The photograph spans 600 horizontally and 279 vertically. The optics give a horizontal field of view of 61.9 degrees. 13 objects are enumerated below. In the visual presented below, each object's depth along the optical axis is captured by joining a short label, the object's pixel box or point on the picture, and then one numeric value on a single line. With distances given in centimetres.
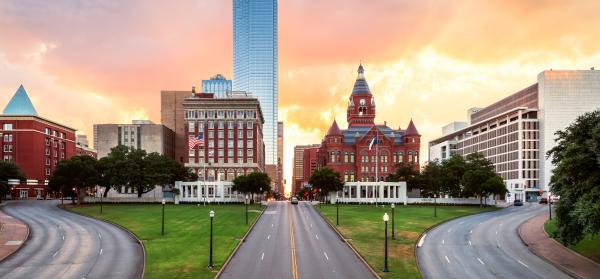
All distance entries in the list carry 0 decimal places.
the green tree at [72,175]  10700
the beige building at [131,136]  18038
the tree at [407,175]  13700
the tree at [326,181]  11994
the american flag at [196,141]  9659
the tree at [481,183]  10450
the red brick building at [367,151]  17362
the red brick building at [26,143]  14462
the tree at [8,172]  11081
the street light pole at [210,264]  4084
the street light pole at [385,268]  3995
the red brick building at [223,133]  15850
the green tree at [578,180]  3669
